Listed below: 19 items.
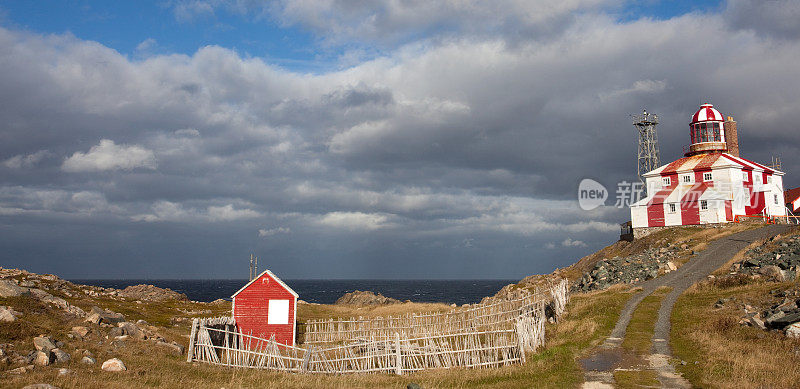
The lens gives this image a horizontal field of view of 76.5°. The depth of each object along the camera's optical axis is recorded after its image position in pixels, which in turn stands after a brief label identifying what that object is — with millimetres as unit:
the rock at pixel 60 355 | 16645
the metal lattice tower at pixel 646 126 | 67812
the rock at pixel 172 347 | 22562
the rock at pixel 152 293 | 68188
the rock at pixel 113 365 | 16547
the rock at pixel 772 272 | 26242
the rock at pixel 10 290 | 26288
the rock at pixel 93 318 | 23578
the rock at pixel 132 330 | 23000
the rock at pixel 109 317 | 25586
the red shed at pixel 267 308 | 30266
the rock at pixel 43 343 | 17203
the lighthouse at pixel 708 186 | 50750
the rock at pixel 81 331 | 20516
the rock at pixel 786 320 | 17453
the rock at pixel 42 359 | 15859
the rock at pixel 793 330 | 16594
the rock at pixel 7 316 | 19438
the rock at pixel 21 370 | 14584
